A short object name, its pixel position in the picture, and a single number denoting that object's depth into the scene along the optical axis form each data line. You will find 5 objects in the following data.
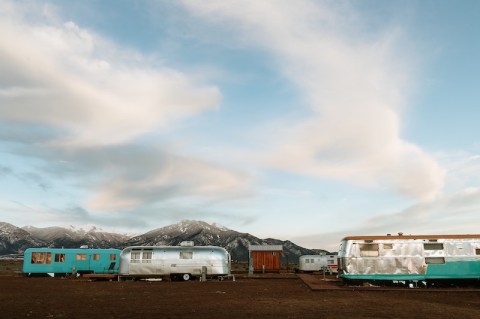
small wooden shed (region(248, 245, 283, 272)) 52.94
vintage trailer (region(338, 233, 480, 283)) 26.28
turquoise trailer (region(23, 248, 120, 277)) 41.22
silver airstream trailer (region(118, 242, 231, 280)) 34.91
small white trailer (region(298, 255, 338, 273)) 53.91
